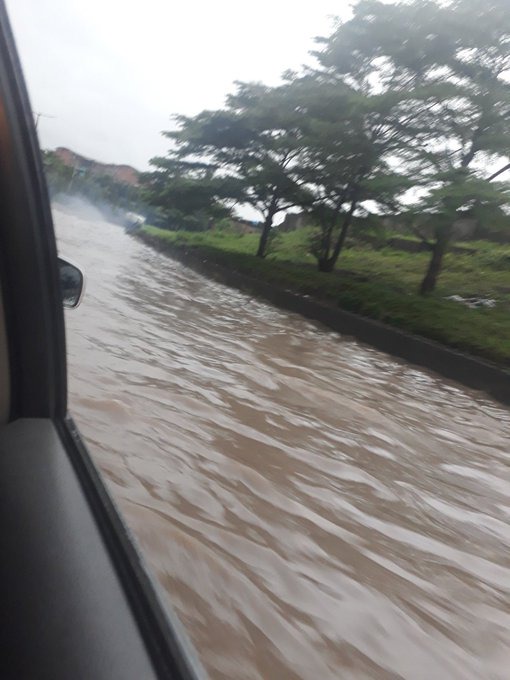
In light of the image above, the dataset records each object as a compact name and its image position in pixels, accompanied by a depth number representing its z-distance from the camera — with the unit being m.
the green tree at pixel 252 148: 12.19
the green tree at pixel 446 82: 11.66
